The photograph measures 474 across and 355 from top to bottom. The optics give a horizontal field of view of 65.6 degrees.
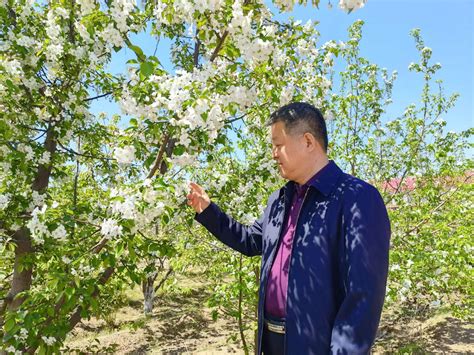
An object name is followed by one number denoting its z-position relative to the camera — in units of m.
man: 1.53
